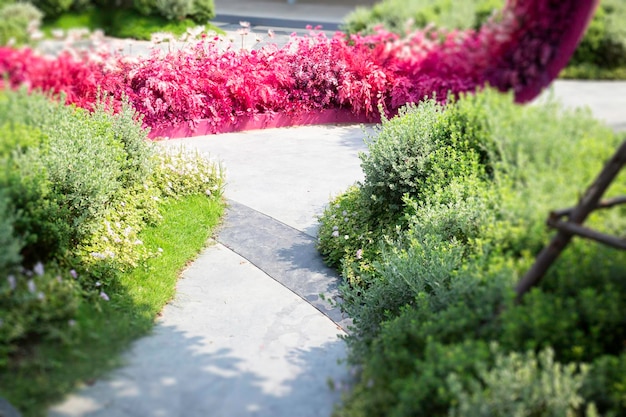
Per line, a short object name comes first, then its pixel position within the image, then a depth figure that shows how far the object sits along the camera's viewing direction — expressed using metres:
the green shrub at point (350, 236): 4.96
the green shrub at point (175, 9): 4.50
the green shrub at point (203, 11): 6.50
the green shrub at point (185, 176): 5.92
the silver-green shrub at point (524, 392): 2.47
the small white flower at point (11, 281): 3.08
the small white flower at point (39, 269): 3.33
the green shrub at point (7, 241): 3.06
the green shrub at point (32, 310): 3.05
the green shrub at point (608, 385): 2.55
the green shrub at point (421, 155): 4.62
